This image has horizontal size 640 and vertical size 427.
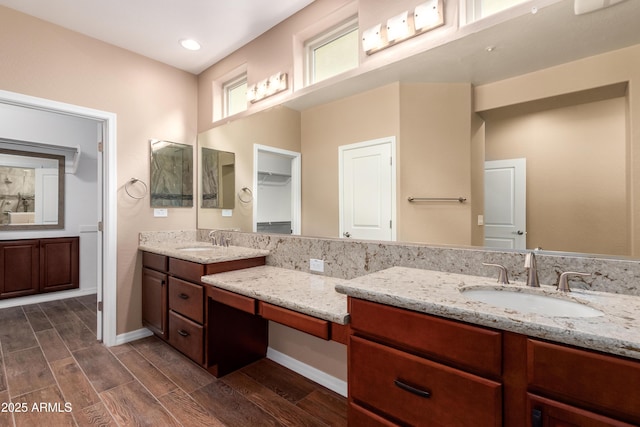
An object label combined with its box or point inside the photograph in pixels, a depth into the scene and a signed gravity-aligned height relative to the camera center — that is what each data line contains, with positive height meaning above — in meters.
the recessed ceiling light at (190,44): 2.60 +1.57
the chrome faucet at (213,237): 2.86 -0.22
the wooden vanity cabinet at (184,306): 2.01 -0.70
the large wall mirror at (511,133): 1.08 +0.37
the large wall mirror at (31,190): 3.74 +0.34
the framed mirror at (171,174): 2.91 +0.43
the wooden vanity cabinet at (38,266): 3.63 -0.67
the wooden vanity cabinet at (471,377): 0.69 -0.47
